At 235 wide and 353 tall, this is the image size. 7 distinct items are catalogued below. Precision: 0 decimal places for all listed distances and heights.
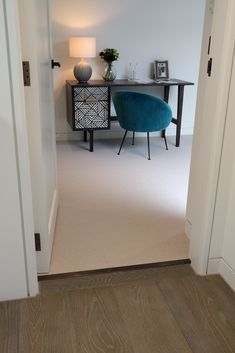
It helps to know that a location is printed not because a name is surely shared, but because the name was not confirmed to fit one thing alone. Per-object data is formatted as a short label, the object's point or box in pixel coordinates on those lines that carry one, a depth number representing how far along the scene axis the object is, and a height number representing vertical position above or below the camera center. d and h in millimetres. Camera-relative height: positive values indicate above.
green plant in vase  4152 -179
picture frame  4461 -310
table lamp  3934 -102
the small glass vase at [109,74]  4230 -349
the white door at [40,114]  1503 -339
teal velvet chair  3623 -670
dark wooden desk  3926 -625
